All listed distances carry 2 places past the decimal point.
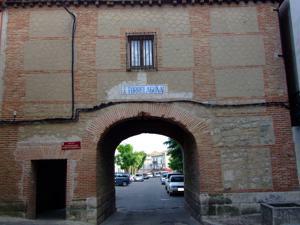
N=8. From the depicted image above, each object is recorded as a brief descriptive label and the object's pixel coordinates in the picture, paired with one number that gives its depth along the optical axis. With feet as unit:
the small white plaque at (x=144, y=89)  39.96
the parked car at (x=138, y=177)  199.06
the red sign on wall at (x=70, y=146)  38.37
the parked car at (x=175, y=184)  79.56
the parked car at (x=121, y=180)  137.49
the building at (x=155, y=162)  404.16
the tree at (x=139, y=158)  258.16
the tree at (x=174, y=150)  98.14
